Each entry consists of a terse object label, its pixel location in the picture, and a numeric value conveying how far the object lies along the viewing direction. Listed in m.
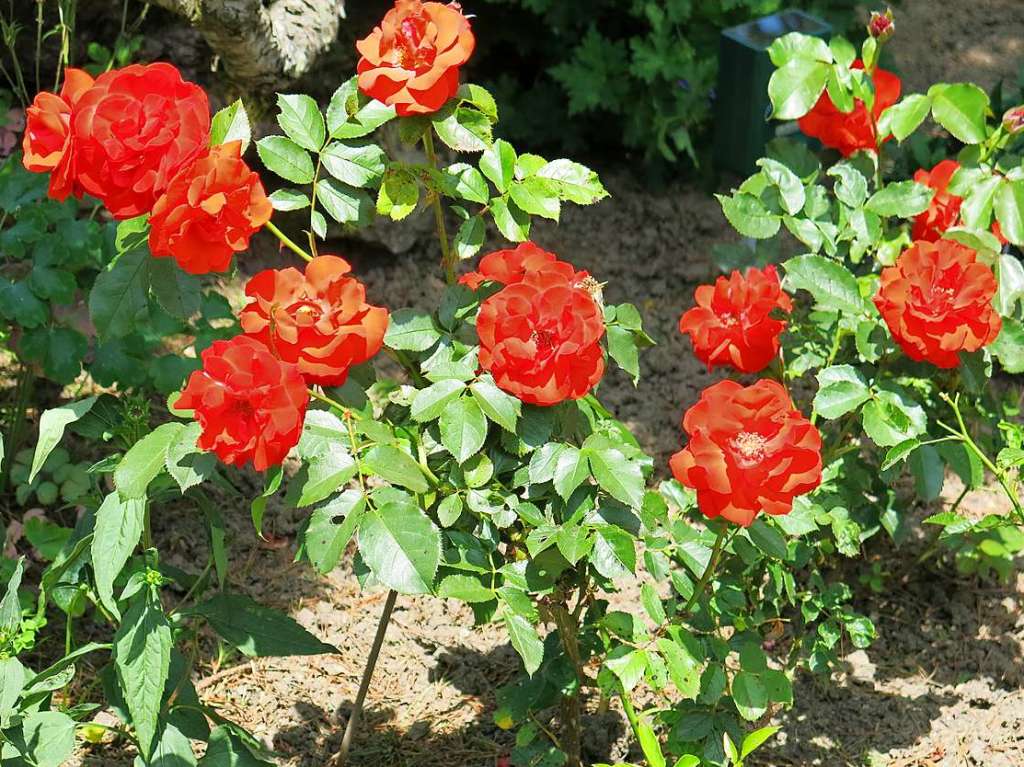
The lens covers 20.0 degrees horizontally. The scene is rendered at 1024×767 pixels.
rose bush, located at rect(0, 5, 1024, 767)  1.56
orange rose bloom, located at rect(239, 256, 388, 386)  1.56
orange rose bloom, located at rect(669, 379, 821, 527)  1.57
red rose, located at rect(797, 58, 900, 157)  1.83
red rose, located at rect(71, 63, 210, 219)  1.54
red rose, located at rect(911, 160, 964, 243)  1.82
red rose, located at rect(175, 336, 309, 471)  1.52
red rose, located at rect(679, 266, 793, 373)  1.70
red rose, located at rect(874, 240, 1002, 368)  1.69
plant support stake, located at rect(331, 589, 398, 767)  1.75
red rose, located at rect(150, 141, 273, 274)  1.54
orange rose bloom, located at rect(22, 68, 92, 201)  1.56
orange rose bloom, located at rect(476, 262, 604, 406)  1.56
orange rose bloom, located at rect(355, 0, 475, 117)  1.58
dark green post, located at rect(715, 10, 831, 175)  2.37
